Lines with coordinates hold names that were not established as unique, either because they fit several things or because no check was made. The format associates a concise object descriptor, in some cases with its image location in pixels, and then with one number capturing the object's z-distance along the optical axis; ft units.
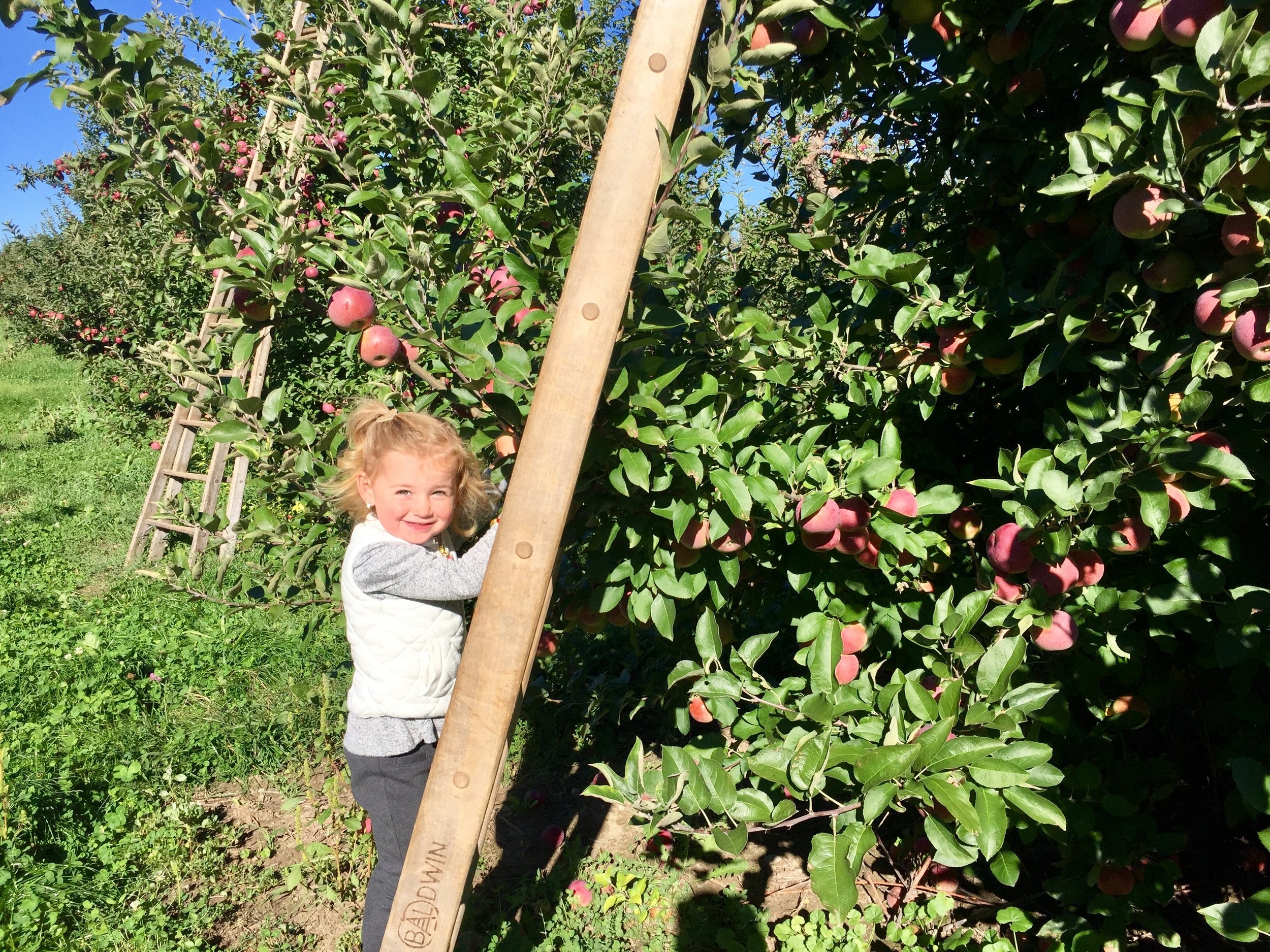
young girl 5.39
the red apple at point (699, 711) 5.92
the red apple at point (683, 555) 5.00
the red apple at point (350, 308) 4.57
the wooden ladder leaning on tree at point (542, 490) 3.46
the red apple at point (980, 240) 5.40
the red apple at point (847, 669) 5.32
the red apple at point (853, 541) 4.83
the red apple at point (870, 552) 4.96
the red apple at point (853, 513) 4.68
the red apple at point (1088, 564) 4.34
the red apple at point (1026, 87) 4.83
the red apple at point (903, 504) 4.77
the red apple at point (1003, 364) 4.87
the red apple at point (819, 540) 4.67
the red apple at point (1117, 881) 5.27
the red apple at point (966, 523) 5.22
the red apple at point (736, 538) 4.76
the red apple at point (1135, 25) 3.66
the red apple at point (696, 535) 4.66
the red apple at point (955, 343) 4.98
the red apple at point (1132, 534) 4.08
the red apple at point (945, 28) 4.90
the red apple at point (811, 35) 5.19
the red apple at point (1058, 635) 4.44
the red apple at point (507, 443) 4.83
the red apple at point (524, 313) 4.47
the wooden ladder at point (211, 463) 13.23
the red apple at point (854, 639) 5.28
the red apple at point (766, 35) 4.37
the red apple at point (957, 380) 5.11
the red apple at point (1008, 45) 4.73
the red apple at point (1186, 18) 3.45
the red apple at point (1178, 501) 4.04
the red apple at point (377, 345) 4.68
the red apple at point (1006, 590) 4.63
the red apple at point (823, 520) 4.49
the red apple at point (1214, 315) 3.77
